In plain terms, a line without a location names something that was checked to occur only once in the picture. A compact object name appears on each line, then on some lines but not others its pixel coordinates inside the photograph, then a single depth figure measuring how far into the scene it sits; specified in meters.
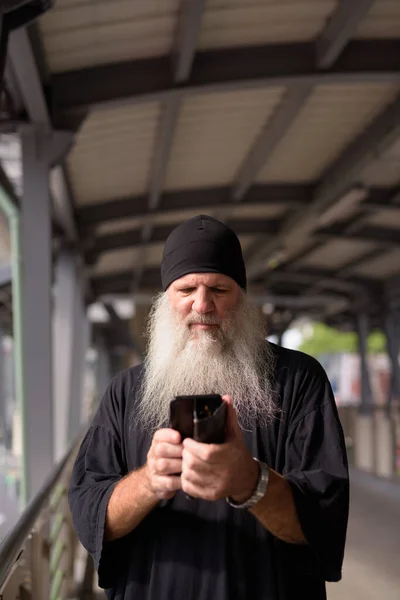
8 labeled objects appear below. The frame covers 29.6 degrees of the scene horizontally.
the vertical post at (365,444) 11.62
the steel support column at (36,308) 5.77
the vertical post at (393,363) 18.91
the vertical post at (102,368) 33.68
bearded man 1.44
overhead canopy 5.05
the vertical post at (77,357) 10.68
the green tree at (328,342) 51.75
